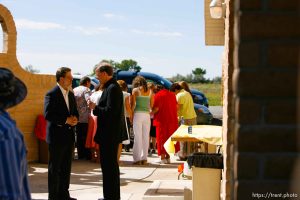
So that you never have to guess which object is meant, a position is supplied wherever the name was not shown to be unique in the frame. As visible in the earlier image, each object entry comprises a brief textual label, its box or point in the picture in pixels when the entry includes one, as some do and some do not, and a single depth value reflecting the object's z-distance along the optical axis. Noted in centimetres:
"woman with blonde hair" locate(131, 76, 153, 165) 1327
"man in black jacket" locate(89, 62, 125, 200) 802
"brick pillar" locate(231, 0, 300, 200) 209
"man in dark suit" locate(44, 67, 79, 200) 796
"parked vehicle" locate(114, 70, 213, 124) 2212
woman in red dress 1374
